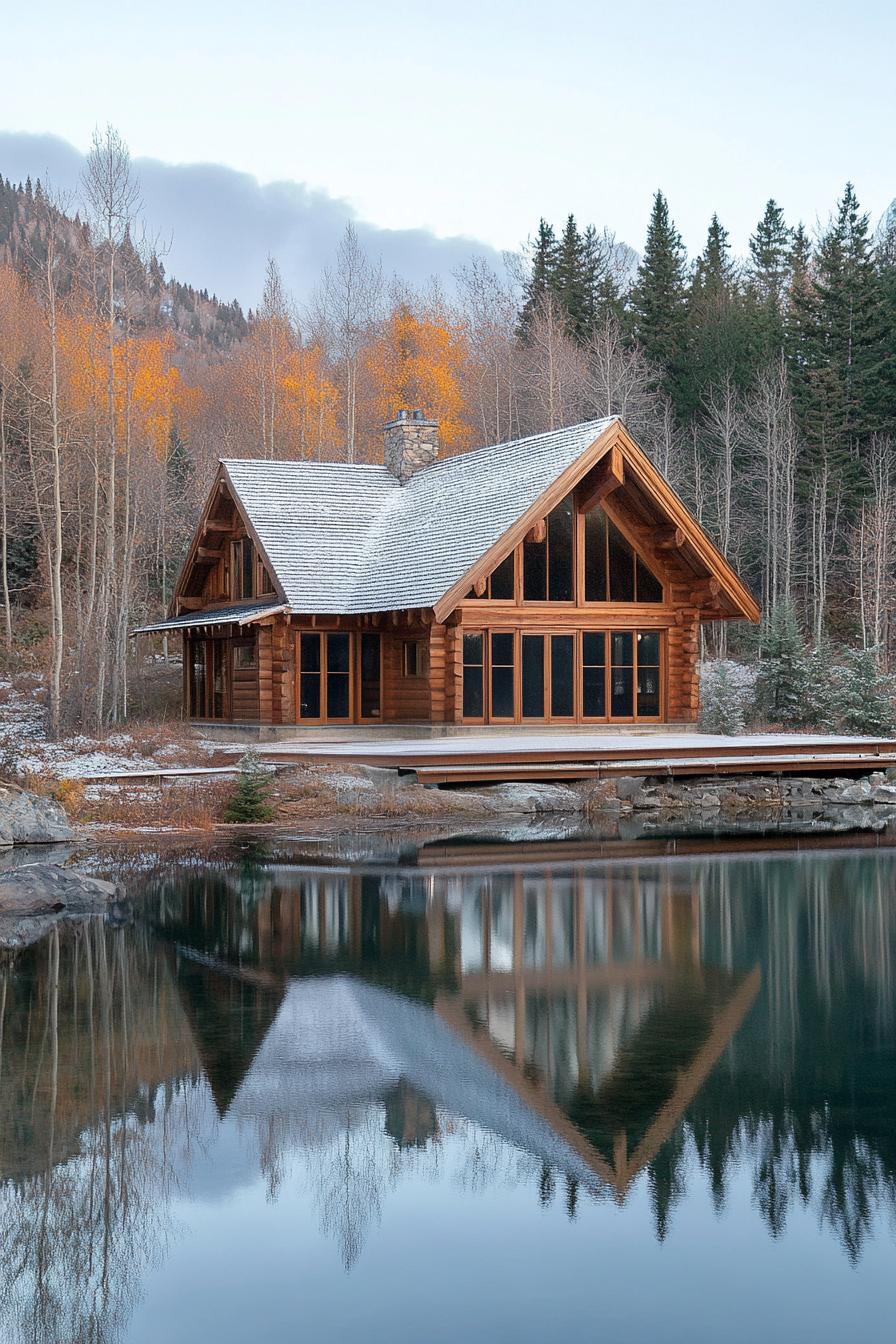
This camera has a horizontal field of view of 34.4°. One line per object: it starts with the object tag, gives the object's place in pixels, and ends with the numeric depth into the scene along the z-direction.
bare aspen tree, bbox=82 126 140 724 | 32.03
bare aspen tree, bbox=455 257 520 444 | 53.81
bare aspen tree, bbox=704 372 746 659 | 49.44
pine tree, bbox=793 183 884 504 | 52.59
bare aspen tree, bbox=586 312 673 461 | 48.88
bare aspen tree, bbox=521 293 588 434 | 45.70
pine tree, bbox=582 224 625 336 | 59.28
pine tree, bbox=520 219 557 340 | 61.34
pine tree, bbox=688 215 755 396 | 56.94
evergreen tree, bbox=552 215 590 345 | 59.88
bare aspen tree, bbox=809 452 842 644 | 48.00
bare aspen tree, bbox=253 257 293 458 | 44.46
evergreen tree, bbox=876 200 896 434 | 52.47
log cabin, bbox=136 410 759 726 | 27.94
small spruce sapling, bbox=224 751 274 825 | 21.36
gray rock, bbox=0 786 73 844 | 19.55
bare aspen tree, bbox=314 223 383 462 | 46.75
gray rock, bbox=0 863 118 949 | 14.57
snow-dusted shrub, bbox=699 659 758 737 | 34.00
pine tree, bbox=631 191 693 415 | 58.06
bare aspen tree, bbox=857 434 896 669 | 44.84
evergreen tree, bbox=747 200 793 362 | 68.25
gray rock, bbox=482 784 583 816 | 22.95
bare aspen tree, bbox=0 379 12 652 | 41.59
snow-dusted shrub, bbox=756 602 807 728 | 36.12
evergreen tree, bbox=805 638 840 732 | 35.56
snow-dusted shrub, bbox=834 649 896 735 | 33.31
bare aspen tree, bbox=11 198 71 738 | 29.69
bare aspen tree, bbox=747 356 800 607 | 50.22
